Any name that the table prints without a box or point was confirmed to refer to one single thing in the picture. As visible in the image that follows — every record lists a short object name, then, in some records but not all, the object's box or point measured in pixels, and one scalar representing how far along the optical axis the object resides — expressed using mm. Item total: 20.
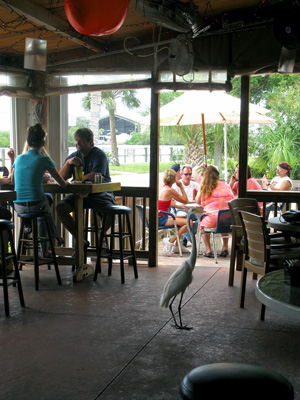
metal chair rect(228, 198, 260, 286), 4621
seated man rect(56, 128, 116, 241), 5043
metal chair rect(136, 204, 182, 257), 5942
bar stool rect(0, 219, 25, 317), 3623
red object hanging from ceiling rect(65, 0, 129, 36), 3148
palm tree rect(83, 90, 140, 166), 9938
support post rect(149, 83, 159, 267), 5484
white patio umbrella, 7180
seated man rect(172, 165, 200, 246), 7250
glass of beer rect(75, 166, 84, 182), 4906
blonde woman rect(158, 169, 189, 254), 6707
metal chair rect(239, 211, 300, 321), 3688
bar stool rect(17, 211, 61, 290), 4375
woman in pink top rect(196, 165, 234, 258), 6750
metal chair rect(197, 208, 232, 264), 6258
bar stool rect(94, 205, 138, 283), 4723
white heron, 3348
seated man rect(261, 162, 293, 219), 6828
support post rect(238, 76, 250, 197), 5168
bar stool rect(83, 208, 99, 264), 5211
